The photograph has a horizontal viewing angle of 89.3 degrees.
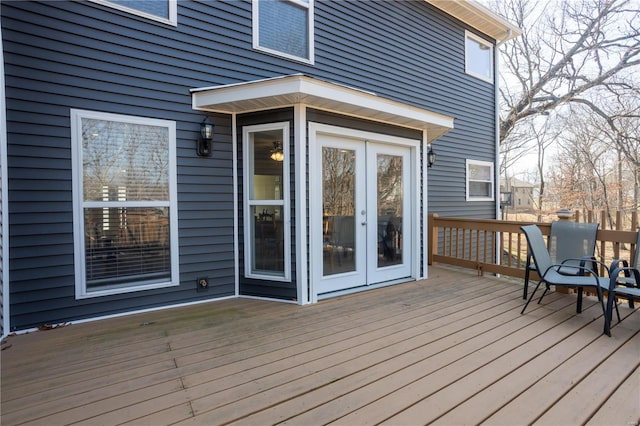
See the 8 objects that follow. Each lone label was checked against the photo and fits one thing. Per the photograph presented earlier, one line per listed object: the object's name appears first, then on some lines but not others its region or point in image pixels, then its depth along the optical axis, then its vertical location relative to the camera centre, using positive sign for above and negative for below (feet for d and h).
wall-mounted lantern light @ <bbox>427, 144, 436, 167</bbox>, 20.58 +3.37
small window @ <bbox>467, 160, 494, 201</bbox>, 24.31 +2.13
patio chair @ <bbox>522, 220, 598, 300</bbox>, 11.96 -1.37
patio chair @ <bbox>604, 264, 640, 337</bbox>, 9.00 -2.48
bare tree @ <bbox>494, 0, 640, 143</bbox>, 30.17 +16.03
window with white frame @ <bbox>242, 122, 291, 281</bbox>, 12.30 +0.27
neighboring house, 58.41 +3.48
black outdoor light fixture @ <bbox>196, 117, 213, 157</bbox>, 11.88 +2.67
